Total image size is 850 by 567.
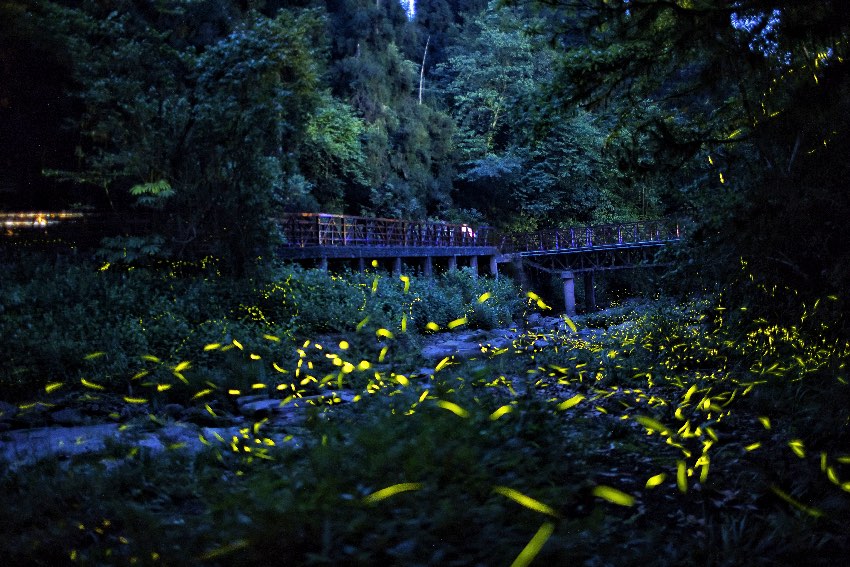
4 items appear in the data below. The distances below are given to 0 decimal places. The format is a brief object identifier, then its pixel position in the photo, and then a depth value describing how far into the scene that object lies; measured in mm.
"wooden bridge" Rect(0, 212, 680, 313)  20031
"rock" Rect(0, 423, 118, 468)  5363
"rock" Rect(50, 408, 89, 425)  8148
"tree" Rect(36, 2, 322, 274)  14828
